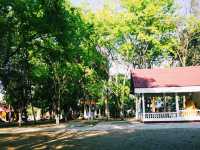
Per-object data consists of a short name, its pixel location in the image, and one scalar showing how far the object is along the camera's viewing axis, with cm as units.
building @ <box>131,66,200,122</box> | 2199
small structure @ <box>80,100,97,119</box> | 4002
